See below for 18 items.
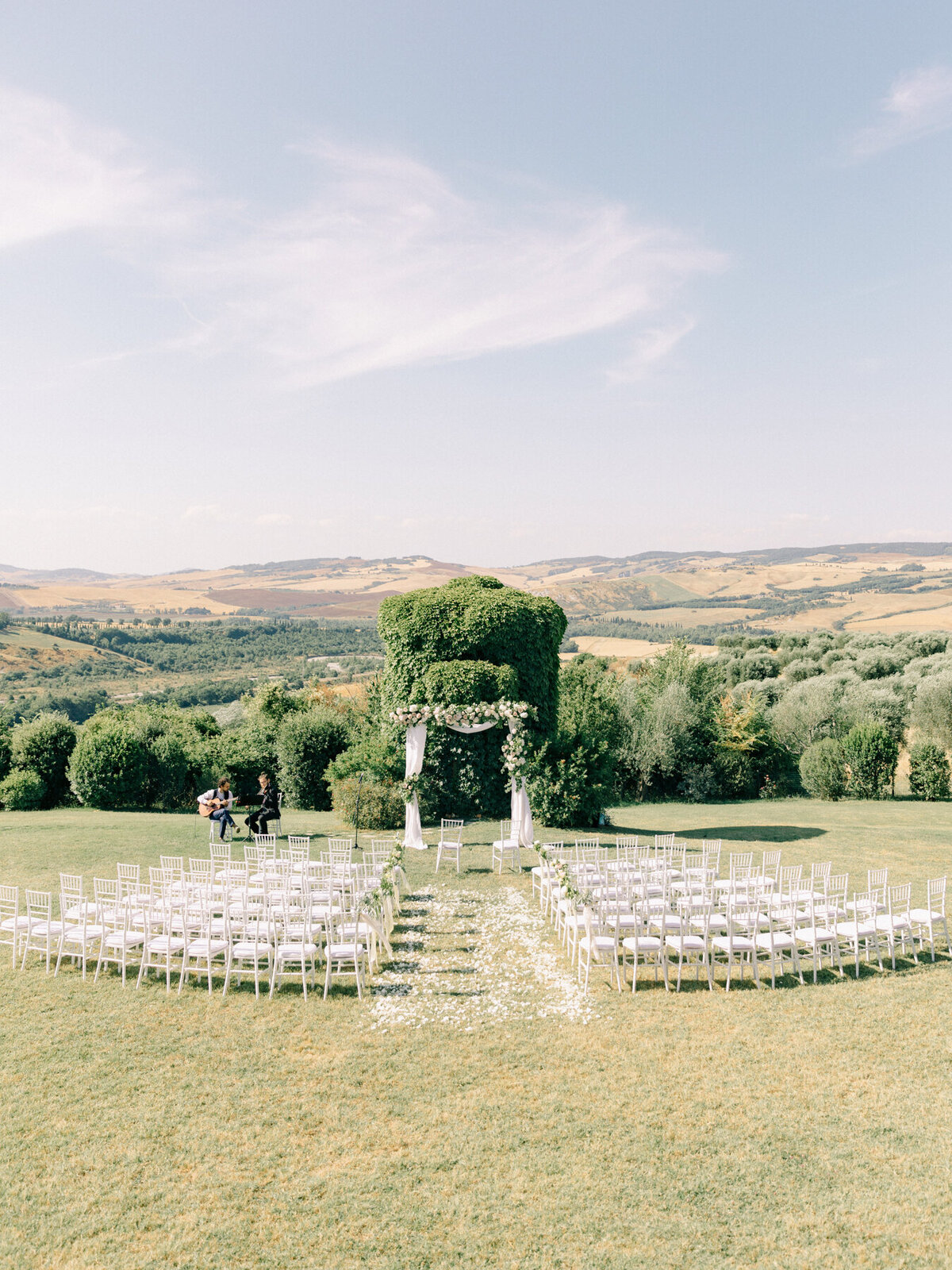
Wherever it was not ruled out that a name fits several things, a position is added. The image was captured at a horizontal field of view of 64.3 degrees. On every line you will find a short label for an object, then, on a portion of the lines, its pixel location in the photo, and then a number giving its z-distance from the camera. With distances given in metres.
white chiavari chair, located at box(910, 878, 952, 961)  11.02
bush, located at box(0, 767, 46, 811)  25.73
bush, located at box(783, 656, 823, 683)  55.47
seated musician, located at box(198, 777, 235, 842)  18.66
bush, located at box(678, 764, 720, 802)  34.06
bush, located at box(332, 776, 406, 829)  22.05
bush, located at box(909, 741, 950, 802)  30.57
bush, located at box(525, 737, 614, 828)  21.59
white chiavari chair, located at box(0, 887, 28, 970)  10.59
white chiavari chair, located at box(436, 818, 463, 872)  16.77
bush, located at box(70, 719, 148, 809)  26.08
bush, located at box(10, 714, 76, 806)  27.05
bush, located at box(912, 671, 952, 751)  38.28
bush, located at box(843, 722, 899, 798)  30.41
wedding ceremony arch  19.05
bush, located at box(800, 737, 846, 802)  31.41
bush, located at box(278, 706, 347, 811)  27.91
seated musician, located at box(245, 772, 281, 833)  18.86
